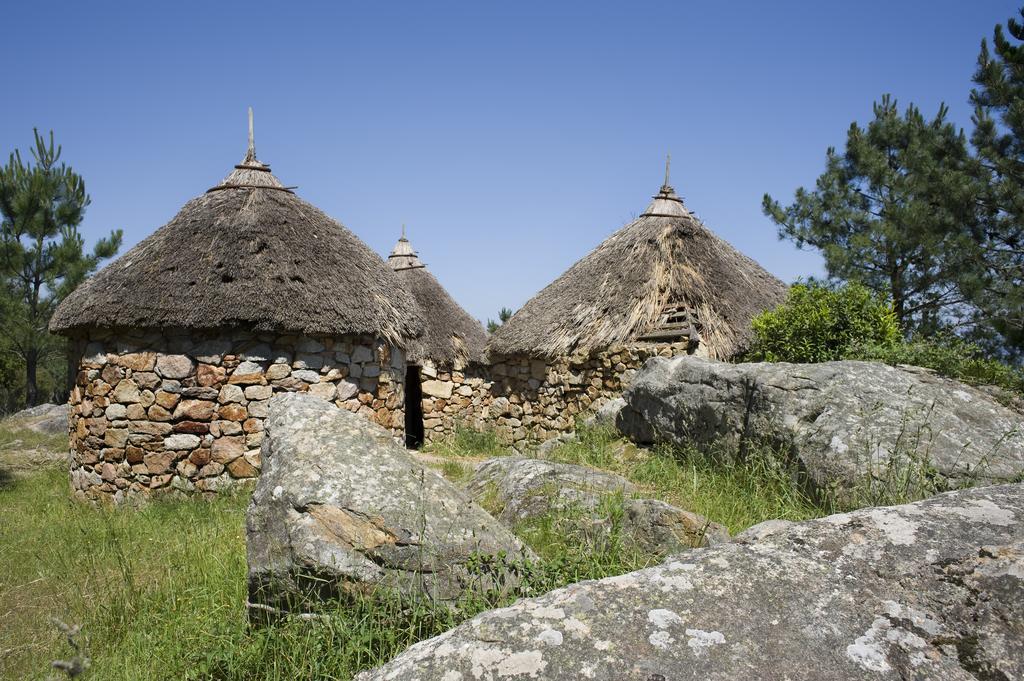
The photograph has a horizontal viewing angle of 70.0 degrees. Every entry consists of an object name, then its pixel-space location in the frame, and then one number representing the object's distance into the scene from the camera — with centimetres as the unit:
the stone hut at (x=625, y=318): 1236
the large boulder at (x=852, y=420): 494
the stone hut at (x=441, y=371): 1535
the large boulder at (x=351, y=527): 337
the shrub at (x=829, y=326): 885
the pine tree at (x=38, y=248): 1883
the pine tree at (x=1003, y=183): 1111
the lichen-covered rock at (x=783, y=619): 144
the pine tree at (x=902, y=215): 1256
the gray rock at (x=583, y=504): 419
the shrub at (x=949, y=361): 696
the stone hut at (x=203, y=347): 919
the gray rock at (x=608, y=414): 959
